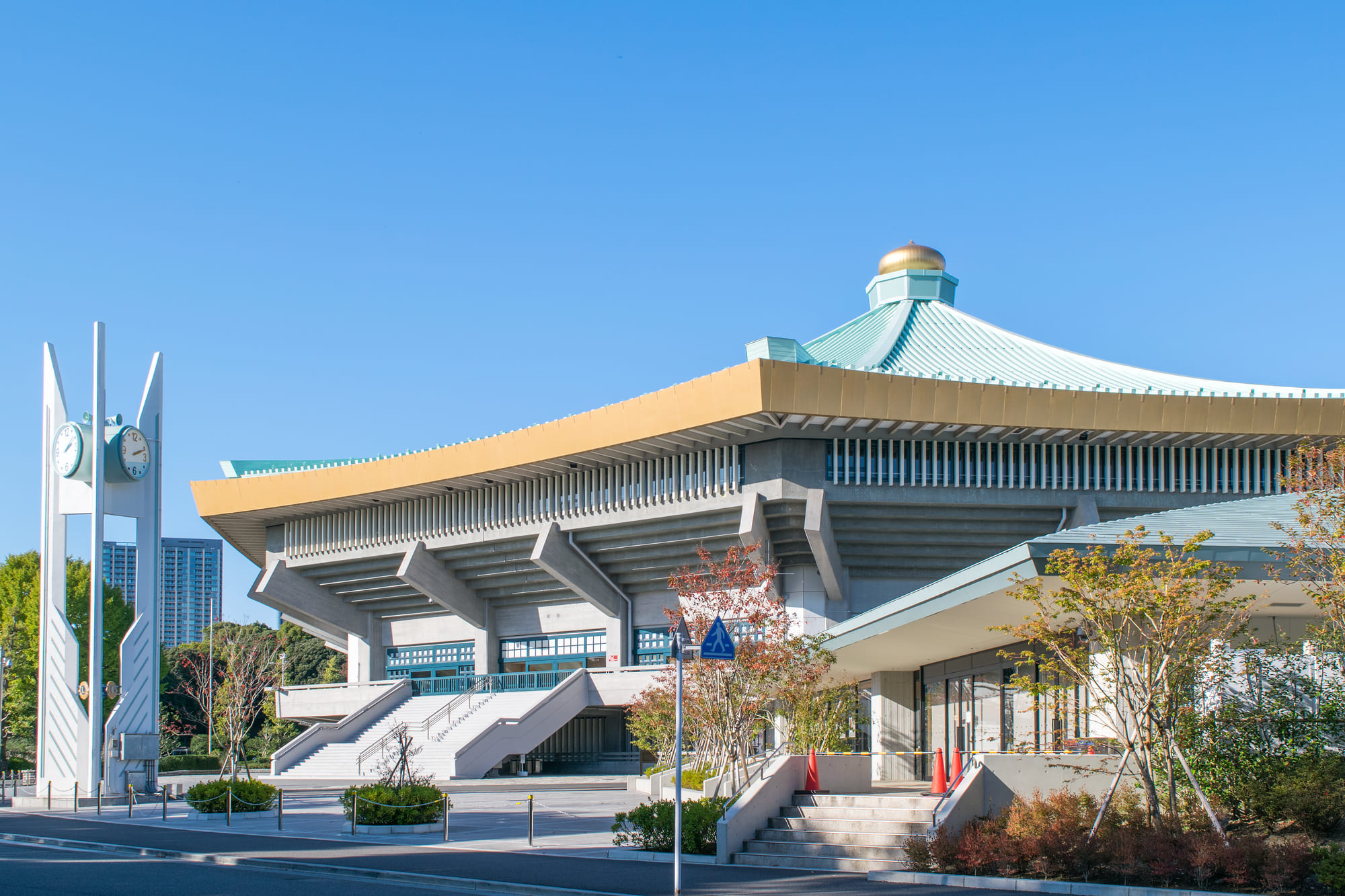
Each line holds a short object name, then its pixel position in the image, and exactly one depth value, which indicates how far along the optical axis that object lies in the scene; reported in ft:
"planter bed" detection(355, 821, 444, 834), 77.51
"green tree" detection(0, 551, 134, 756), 210.38
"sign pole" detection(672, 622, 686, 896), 46.63
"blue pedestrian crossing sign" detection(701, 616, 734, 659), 50.11
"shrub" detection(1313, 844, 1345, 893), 40.98
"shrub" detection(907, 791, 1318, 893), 43.83
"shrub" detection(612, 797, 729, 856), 62.44
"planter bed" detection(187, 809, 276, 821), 91.76
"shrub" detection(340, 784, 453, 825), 78.43
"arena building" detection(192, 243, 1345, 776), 125.29
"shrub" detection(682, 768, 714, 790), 90.48
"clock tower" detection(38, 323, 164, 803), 110.93
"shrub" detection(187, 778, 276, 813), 91.81
